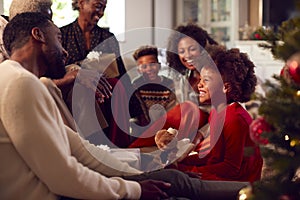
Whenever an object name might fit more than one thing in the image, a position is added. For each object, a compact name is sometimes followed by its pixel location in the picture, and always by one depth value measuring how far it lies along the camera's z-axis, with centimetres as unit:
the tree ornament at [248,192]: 198
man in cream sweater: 213
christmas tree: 190
